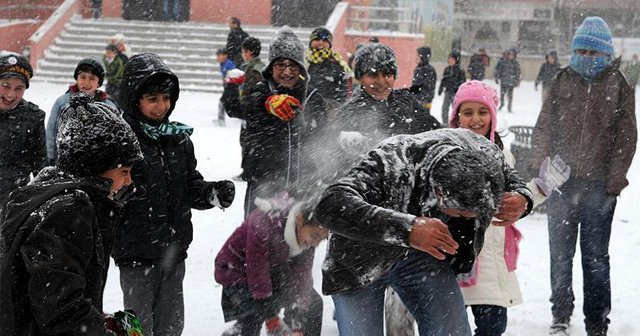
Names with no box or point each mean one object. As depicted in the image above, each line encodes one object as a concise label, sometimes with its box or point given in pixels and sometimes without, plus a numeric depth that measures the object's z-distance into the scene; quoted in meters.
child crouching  4.48
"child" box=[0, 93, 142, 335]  2.63
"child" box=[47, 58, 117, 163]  6.23
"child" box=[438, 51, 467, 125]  17.86
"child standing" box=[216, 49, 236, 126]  15.90
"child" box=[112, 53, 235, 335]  4.13
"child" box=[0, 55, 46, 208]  5.52
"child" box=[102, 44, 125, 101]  14.71
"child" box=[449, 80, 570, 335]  4.37
